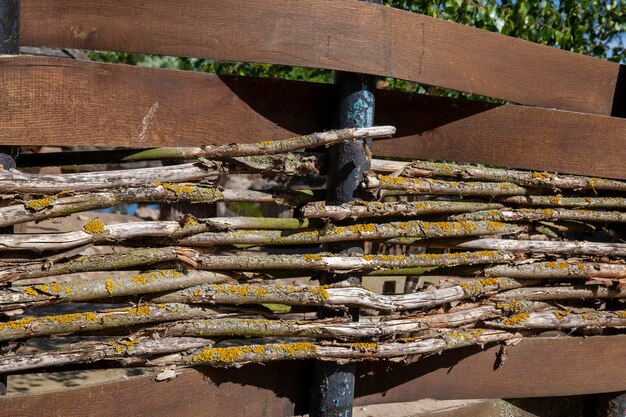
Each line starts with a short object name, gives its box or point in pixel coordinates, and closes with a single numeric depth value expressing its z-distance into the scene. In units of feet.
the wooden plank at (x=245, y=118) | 7.95
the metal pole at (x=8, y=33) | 7.82
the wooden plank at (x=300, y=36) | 8.18
